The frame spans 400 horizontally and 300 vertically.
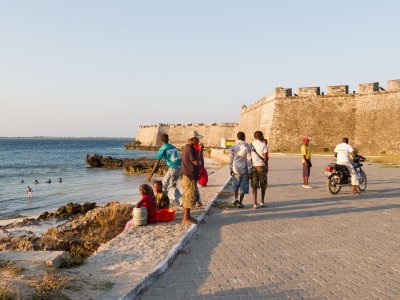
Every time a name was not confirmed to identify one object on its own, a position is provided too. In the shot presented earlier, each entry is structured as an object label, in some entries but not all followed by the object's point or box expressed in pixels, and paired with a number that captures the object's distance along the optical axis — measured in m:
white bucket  7.33
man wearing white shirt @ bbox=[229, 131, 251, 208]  9.17
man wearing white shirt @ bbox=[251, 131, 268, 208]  9.34
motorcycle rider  11.34
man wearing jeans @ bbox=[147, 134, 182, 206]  8.85
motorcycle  11.45
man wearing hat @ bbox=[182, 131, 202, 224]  7.47
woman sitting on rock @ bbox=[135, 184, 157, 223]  7.52
